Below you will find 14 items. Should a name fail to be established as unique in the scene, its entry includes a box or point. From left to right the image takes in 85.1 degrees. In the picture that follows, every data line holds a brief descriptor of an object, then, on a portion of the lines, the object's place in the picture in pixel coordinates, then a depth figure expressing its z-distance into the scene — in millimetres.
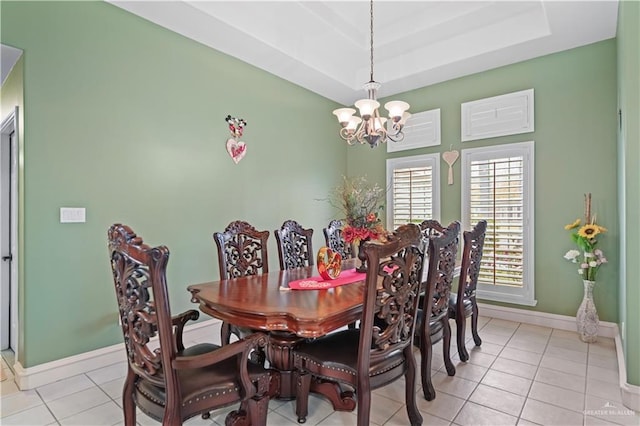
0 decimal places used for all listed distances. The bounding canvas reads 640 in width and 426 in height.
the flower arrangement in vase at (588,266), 3385
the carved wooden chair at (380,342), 1735
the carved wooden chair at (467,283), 2902
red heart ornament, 3970
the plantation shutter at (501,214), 4094
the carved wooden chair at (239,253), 2812
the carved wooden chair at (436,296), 2160
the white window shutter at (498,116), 4035
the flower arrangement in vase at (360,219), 2607
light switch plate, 2758
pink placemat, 2279
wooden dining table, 1735
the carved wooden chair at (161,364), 1428
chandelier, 2980
